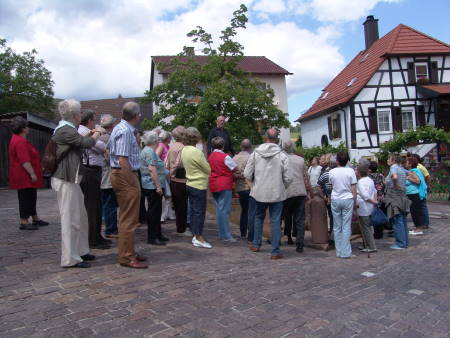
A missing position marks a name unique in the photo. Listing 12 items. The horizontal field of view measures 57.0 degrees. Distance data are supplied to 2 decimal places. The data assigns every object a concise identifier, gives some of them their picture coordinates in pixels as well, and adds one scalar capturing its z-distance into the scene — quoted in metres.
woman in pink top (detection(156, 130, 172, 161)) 7.62
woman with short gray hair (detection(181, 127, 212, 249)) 6.45
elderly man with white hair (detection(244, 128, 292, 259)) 6.16
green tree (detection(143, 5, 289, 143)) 18.38
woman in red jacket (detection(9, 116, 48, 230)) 6.84
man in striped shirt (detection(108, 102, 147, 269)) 4.77
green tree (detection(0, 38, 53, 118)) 36.03
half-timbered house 28.67
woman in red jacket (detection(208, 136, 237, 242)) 7.00
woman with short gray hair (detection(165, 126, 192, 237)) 6.82
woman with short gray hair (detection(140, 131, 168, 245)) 5.92
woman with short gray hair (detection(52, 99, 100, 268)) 4.65
